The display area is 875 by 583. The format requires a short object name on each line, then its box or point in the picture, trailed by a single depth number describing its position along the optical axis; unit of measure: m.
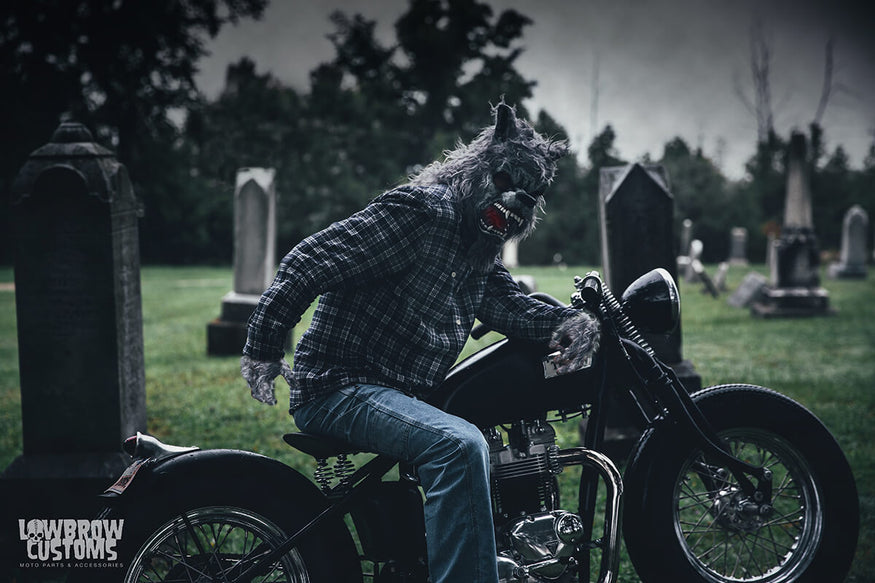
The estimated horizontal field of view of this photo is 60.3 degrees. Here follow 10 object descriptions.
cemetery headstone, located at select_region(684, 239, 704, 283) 17.58
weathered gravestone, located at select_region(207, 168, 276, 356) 9.19
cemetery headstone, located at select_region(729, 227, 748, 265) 27.77
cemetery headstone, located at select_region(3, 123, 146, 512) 3.78
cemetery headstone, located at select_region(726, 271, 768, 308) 14.22
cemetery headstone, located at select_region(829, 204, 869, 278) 19.84
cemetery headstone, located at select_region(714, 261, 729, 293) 18.01
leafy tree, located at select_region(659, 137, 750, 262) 27.91
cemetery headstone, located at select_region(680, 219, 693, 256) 23.03
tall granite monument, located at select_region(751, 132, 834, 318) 12.90
